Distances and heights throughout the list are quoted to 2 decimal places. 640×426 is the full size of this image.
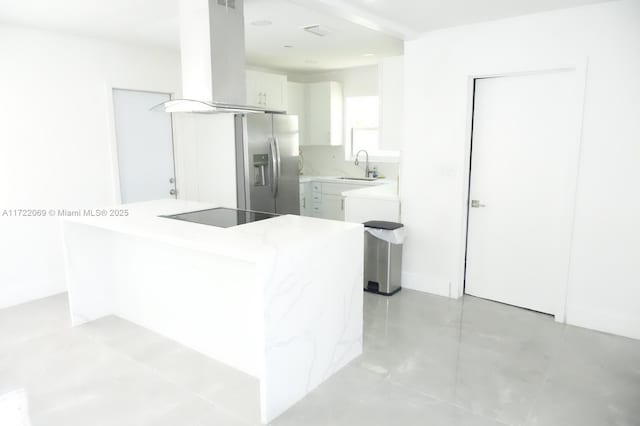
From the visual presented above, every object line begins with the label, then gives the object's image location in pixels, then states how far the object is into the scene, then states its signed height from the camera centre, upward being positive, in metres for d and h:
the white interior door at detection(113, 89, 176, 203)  4.65 +0.03
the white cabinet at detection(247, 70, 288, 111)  5.39 +0.76
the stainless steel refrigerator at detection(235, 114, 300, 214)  5.05 -0.16
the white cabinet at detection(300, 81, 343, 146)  6.41 +0.53
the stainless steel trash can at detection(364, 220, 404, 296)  4.11 -1.08
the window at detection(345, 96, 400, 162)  6.48 +0.34
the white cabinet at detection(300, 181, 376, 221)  6.19 -0.73
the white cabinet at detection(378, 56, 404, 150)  4.16 +0.45
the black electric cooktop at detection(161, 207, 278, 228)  2.99 -0.49
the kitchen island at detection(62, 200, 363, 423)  2.29 -0.91
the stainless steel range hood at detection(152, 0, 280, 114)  2.94 +0.64
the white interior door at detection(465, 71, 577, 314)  3.40 -0.33
